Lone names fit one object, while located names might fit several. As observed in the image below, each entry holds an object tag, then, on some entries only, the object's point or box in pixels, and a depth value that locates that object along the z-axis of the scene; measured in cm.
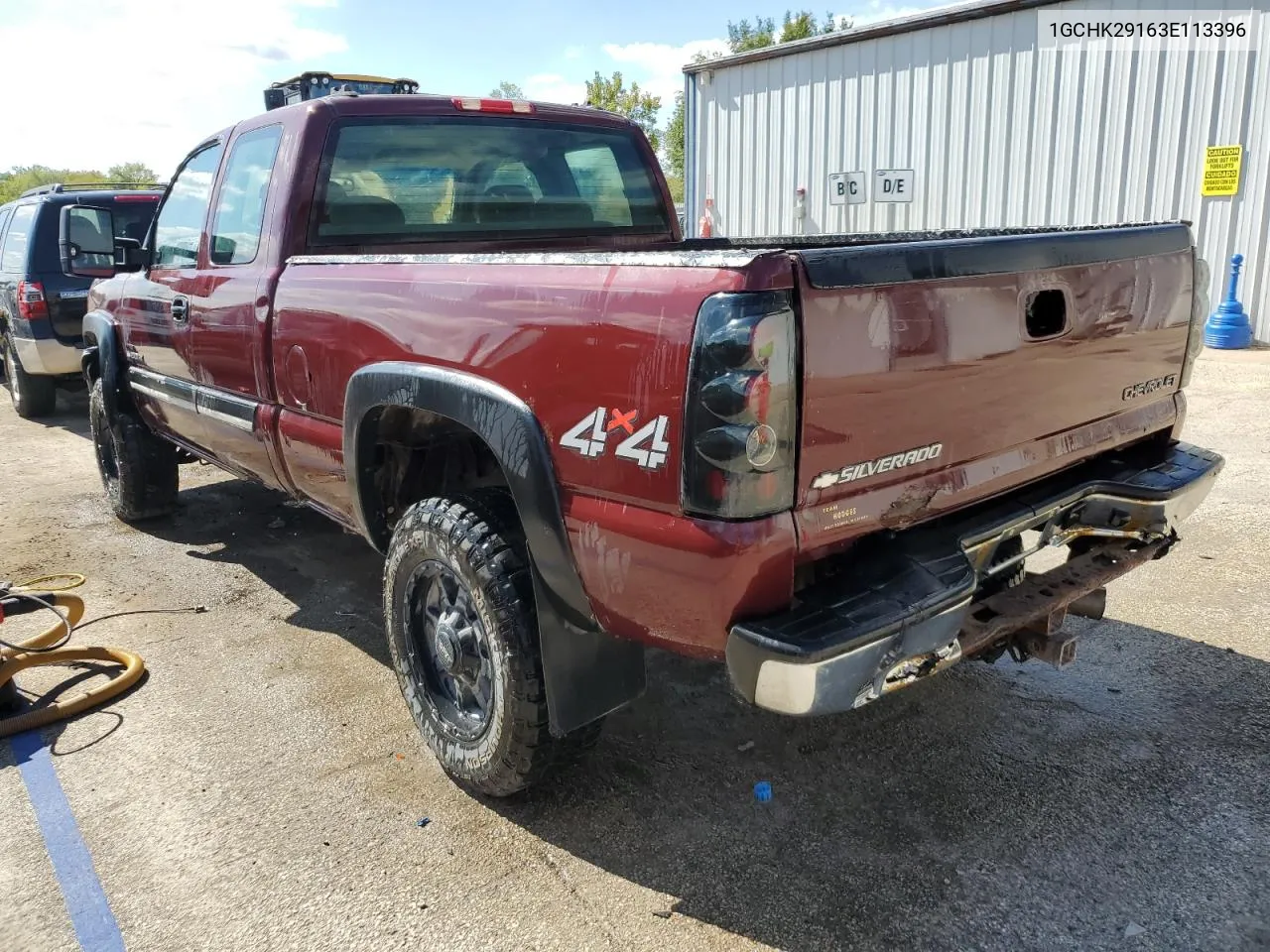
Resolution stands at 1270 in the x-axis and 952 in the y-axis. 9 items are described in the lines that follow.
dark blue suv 820
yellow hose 330
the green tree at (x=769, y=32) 5125
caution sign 978
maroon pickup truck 195
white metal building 986
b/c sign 1271
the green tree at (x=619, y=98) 4653
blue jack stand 996
